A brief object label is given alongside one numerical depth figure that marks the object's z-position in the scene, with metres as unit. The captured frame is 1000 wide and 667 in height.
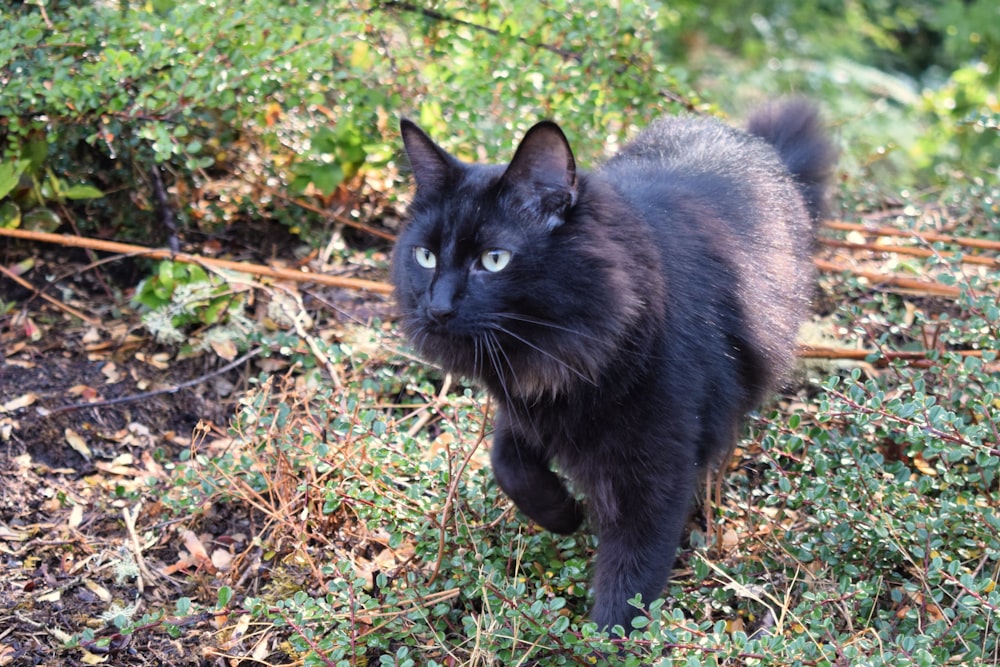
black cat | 2.13
